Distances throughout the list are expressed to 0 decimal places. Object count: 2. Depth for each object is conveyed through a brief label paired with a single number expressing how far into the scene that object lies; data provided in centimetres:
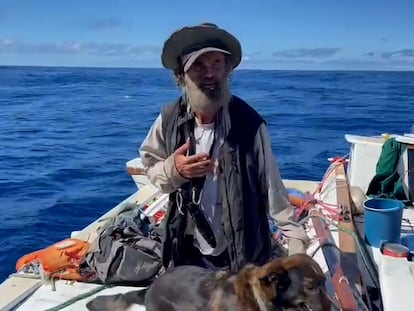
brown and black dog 234
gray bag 386
